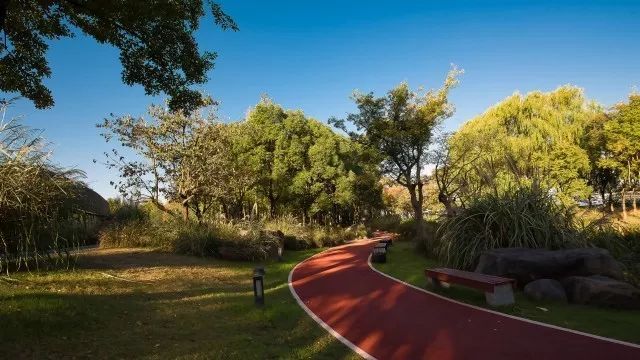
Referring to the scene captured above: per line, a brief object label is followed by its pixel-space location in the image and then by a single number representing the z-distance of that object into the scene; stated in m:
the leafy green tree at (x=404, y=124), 23.27
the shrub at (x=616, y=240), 11.45
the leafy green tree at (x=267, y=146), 32.41
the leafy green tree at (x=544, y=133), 36.50
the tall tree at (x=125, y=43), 9.57
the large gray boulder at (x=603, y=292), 7.99
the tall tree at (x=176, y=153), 22.55
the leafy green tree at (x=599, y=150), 39.44
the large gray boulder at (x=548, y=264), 9.31
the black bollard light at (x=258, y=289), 9.57
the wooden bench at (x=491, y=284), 8.59
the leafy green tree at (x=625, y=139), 35.97
